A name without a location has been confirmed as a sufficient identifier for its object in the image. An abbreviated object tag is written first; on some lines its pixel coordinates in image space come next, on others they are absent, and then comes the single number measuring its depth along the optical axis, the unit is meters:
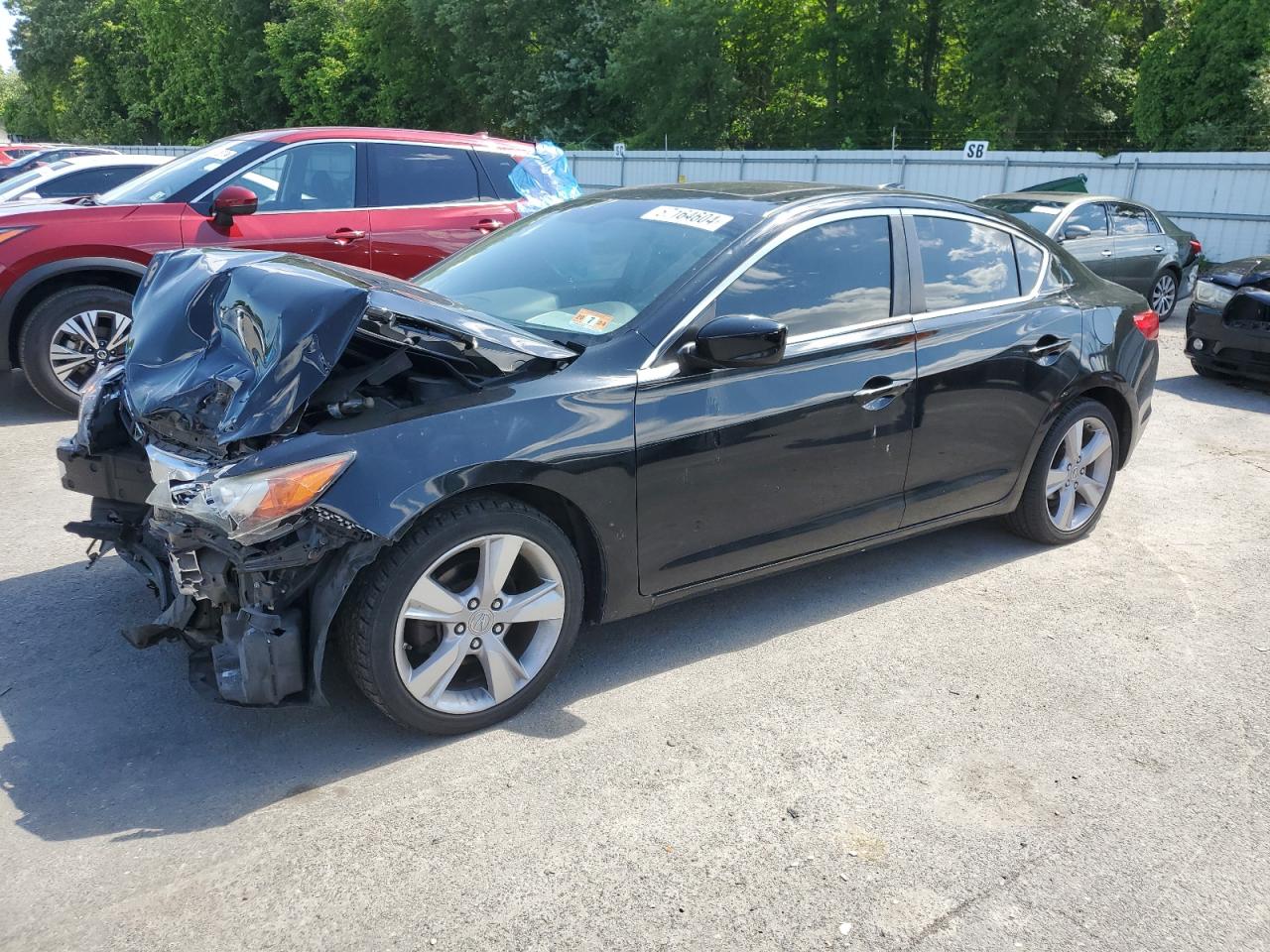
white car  9.70
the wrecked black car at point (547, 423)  3.13
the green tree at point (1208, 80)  21.03
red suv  6.91
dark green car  11.16
